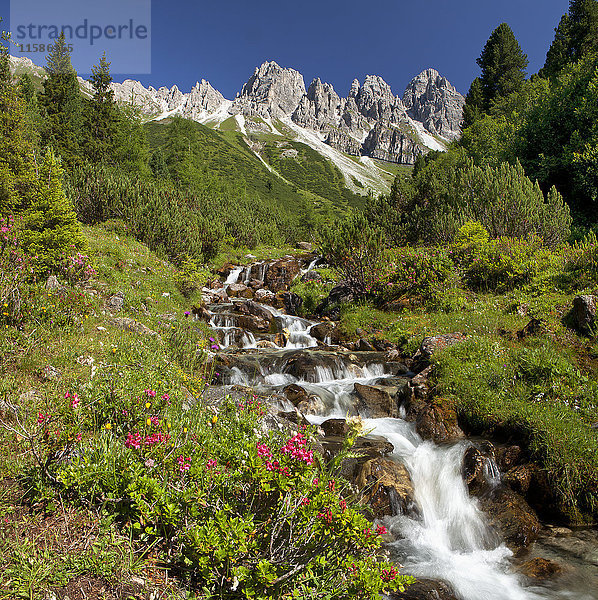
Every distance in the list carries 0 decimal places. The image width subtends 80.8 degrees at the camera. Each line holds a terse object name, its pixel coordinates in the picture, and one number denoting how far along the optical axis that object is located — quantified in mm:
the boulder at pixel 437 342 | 10594
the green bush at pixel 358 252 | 16953
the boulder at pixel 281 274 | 24656
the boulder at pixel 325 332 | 15359
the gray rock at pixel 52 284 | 8038
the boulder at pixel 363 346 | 13738
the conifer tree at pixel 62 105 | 33769
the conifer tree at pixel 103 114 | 38250
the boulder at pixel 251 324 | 15883
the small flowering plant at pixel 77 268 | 8992
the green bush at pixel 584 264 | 11531
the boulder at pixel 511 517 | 5555
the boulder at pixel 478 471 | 6309
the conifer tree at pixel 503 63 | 41688
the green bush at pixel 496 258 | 14266
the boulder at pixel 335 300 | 17781
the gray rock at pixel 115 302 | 9474
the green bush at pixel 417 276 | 15492
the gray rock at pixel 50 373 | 5118
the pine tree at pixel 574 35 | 32469
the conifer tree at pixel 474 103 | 43219
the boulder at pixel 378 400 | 9141
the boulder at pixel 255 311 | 17231
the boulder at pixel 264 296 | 20953
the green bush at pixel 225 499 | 2531
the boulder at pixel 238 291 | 21969
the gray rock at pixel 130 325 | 8312
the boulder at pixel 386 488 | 5945
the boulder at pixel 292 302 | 19625
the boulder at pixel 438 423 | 7766
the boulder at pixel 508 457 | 6539
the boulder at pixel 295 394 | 9188
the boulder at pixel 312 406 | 9039
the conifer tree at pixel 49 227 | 8516
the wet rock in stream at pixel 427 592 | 4480
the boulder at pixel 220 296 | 19827
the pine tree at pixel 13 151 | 15648
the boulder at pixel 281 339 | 14758
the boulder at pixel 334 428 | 7840
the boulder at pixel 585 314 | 8859
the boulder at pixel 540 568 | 4906
